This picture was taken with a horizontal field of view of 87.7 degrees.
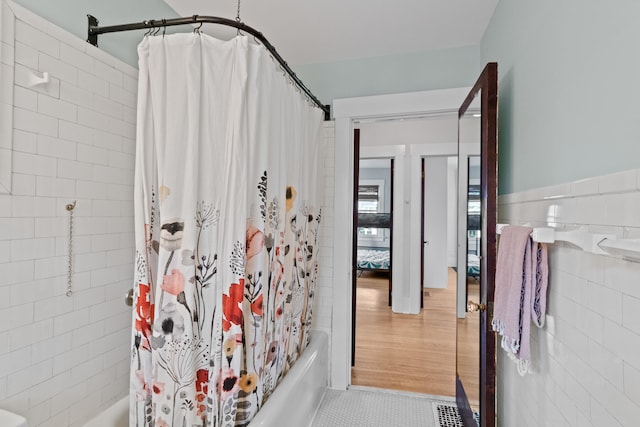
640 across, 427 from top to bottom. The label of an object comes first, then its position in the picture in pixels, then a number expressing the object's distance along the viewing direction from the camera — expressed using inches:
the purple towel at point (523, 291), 45.8
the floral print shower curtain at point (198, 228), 52.3
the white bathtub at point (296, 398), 59.1
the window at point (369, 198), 305.9
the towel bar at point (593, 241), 26.0
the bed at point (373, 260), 260.5
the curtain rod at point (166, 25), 52.0
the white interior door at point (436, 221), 216.1
